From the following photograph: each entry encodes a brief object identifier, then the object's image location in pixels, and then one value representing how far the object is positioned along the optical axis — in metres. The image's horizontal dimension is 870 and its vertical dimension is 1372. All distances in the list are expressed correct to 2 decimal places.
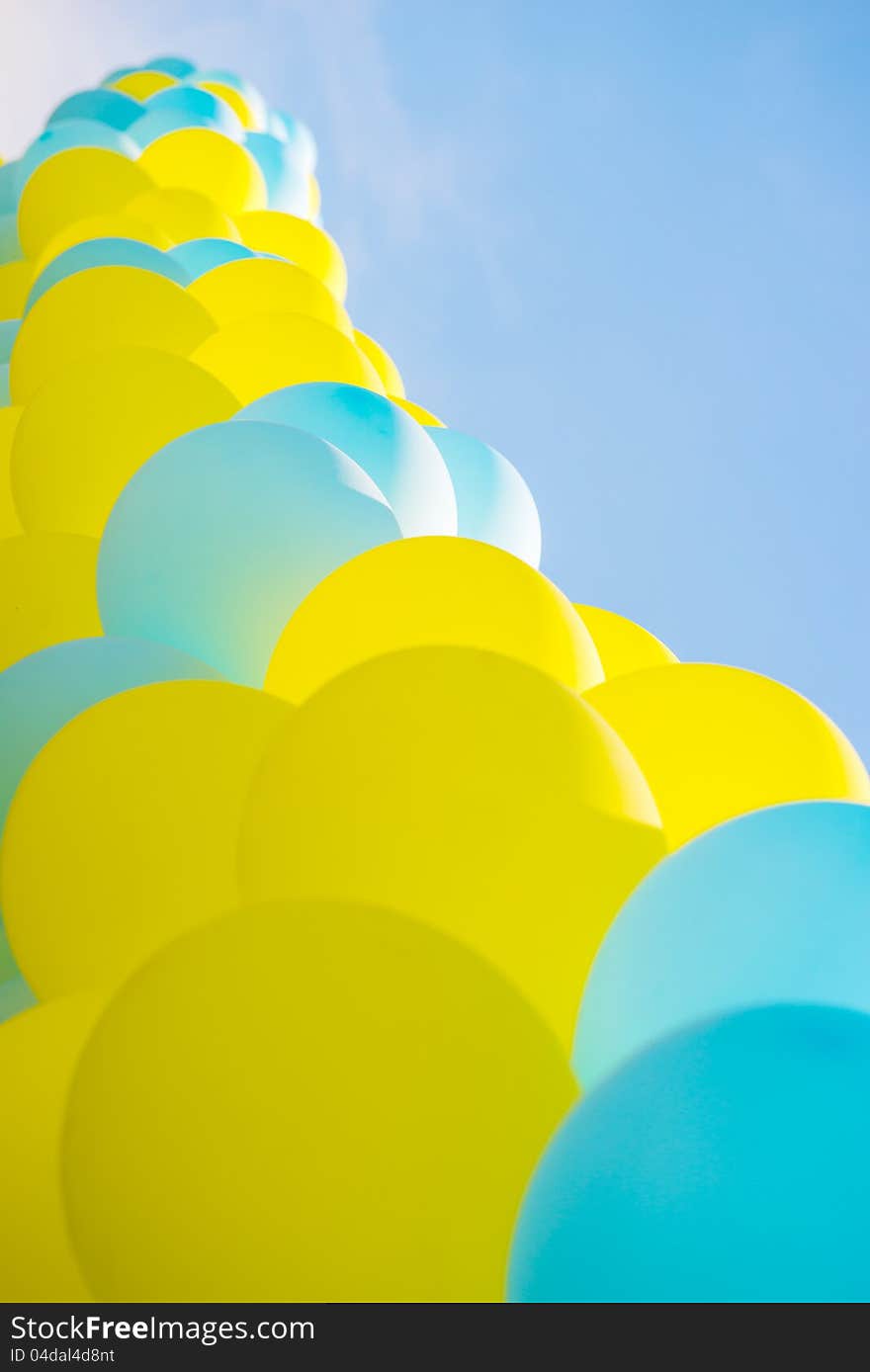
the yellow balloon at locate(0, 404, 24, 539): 2.77
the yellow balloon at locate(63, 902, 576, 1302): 1.14
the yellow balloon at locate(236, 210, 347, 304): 4.21
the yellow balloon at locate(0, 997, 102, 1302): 1.30
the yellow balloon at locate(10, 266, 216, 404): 2.94
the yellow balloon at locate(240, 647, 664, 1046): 1.40
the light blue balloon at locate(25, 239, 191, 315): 3.22
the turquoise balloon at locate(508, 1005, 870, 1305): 0.99
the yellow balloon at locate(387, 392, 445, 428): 3.49
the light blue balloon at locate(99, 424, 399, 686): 2.06
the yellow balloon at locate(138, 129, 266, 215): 4.17
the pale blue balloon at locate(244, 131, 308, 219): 4.92
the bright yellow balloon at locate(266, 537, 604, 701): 1.84
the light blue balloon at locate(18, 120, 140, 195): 4.23
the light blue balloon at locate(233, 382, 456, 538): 2.40
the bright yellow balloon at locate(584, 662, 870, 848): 1.73
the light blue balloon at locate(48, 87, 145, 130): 4.73
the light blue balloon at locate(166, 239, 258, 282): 3.57
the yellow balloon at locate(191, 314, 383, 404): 2.86
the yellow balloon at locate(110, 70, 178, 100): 5.16
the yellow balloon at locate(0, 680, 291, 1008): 1.61
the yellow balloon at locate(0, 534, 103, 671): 2.24
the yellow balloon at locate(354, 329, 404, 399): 3.78
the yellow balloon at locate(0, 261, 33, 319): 3.97
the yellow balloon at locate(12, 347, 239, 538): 2.51
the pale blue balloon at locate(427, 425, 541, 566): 2.90
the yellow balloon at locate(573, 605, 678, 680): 2.44
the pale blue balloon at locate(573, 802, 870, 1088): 1.24
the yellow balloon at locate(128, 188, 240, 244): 3.83
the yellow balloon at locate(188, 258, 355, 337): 3.17
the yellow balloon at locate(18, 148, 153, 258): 3.87
